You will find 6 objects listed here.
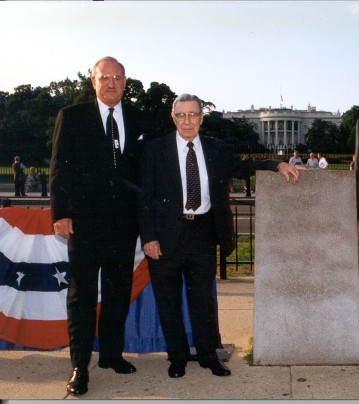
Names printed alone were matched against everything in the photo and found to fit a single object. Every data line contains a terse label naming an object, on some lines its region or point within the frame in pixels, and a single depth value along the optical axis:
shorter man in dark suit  4.27
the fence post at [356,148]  4.60
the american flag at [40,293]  4.97
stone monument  4.42
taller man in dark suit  4.21
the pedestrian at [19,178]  23.23
